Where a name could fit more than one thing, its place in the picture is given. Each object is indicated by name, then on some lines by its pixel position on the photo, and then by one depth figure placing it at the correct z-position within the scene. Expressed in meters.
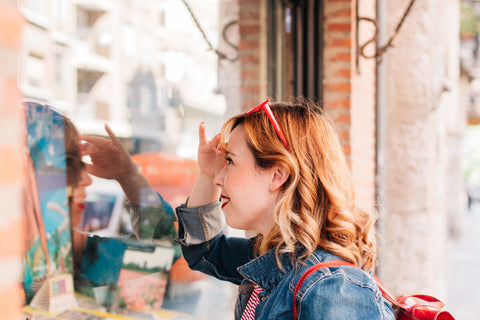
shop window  1.53
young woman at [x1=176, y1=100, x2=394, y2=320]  1.29
